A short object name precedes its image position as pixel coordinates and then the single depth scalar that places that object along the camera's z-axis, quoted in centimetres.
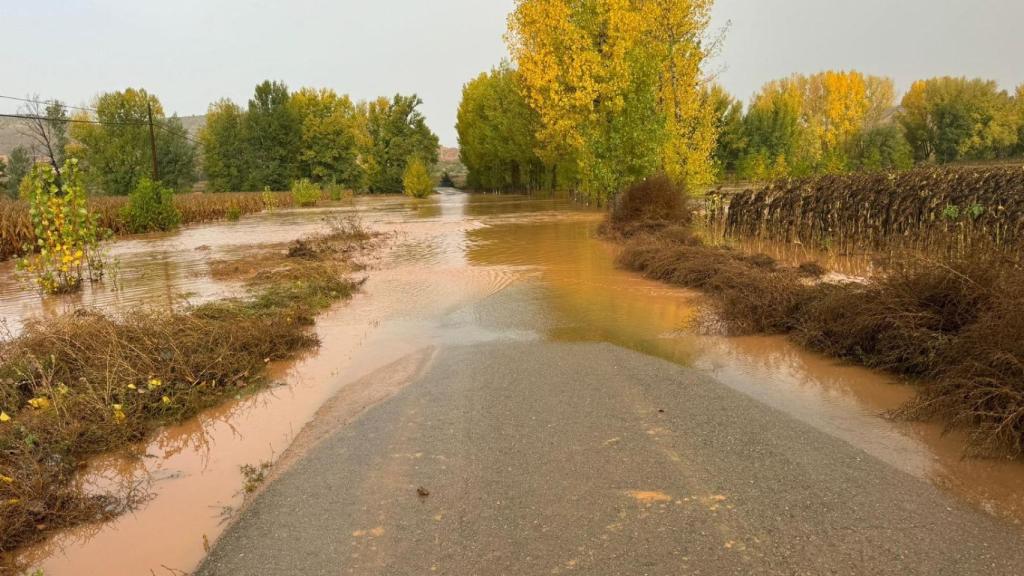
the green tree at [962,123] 6369
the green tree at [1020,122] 6419
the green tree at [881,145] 5800
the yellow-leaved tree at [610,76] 2406
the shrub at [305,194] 5478
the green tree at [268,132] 7300
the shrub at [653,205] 1775
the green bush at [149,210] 2597
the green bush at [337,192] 6228
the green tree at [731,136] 6446
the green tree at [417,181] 5928
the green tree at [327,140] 7594
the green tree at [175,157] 6919
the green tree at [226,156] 7444
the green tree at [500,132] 4350
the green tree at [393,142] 7488
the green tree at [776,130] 6788
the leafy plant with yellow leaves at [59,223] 1159
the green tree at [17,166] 7162
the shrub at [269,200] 4988
